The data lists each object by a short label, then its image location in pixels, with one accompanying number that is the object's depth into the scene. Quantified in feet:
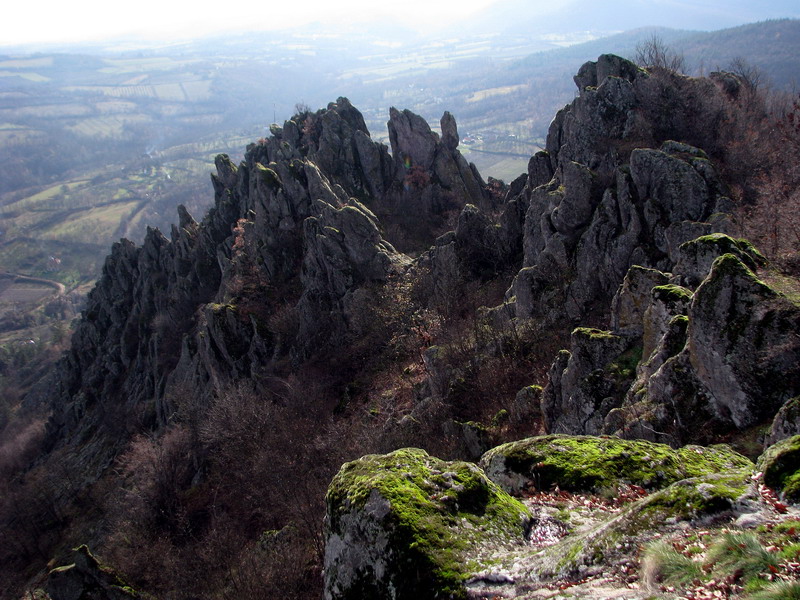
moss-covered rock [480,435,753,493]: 33.73
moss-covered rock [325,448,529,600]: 27.43
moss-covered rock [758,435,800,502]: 24.40
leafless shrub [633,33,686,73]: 156.72
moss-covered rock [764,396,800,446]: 34.50
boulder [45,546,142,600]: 80.69
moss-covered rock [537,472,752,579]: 25.03
